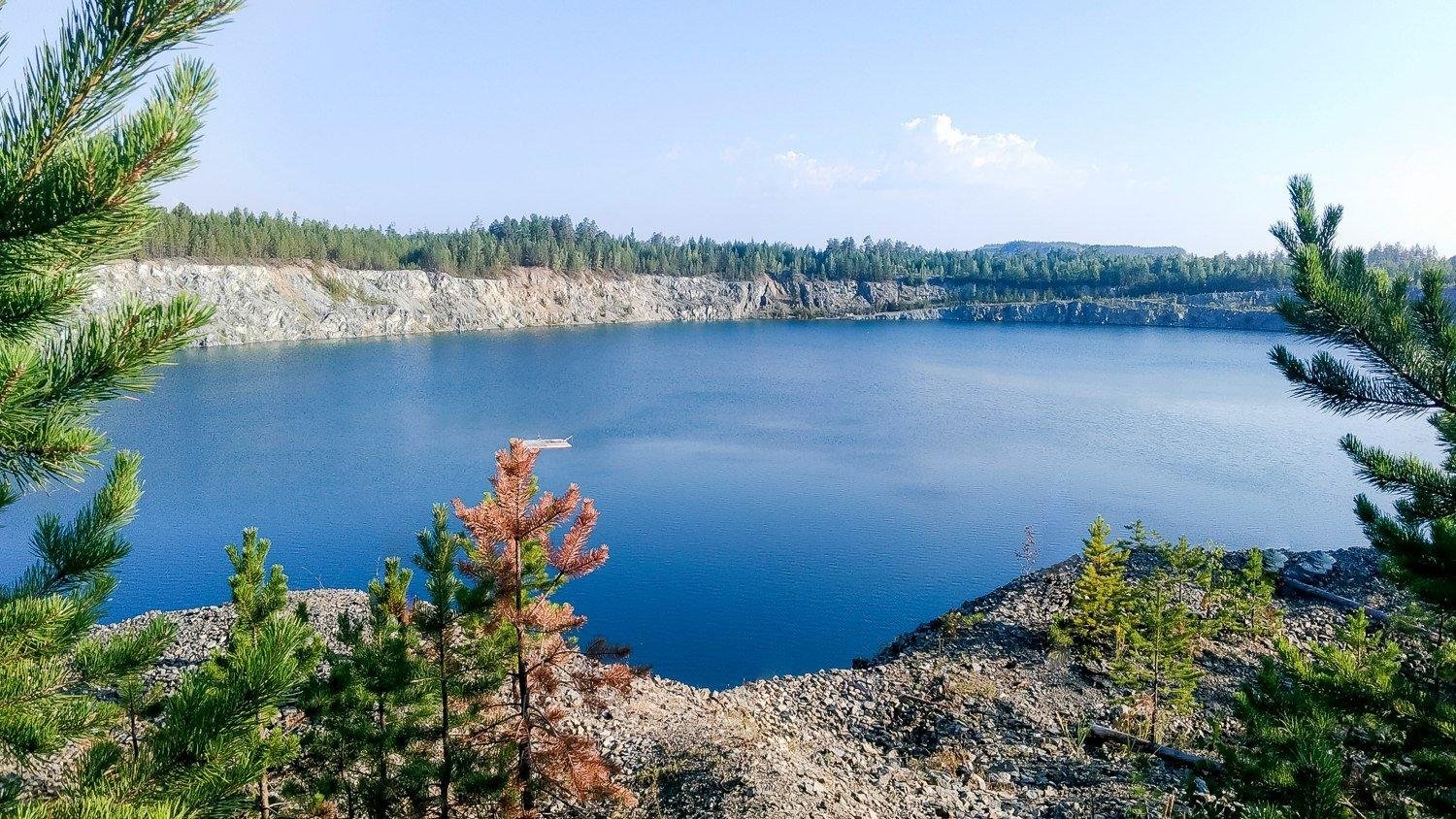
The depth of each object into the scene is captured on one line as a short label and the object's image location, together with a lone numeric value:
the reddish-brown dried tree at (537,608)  8.80
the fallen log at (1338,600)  18.27
